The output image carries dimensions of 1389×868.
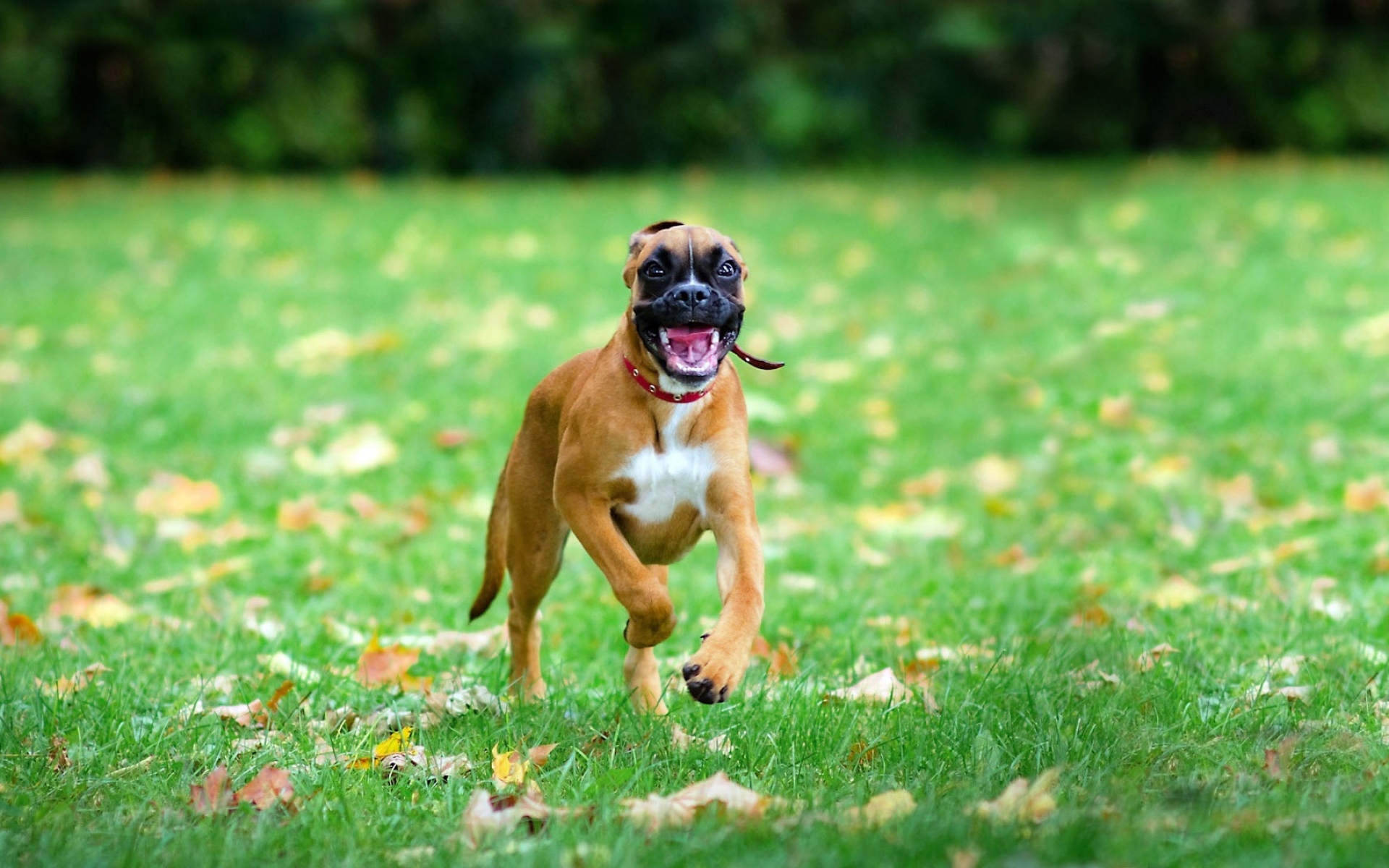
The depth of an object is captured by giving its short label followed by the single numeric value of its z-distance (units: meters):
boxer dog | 6.96
